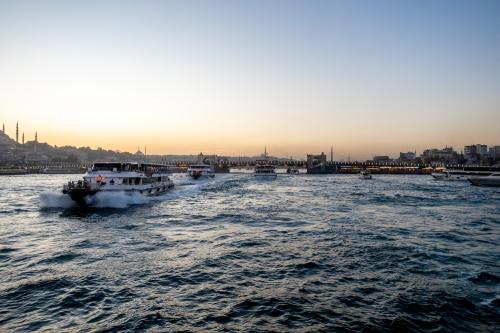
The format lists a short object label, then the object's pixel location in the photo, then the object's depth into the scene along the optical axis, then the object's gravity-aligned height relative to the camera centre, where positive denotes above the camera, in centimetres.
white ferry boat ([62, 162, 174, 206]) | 3900 -219
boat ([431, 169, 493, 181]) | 9562 -349
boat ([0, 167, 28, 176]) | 16525 -346
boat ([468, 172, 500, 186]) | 8450 -440
